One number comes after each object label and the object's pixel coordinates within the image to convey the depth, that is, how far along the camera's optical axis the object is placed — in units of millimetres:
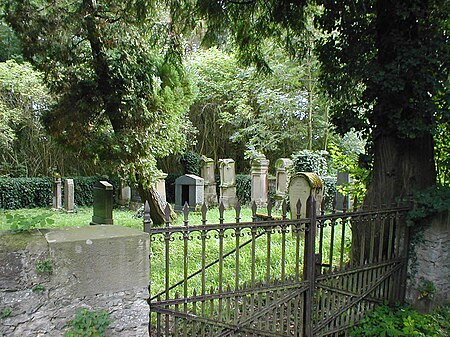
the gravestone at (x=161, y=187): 12578
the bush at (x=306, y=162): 10945
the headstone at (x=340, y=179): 11093
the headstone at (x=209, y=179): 15766
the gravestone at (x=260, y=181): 13992
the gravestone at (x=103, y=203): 9906
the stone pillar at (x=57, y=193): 14438
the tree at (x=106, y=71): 6609
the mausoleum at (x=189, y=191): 13764
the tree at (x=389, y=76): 3771
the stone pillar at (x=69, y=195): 14273
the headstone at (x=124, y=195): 16047
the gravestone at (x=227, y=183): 14898
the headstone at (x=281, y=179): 13383
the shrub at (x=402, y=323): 3578
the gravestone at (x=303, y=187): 7828
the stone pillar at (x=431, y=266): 3963
